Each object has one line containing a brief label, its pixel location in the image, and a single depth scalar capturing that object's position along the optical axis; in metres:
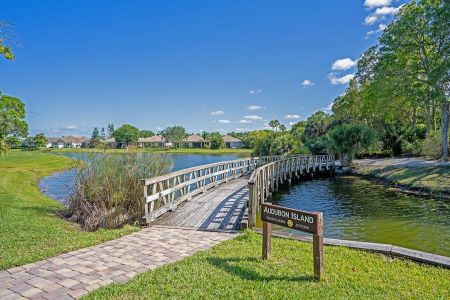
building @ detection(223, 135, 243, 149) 103.56
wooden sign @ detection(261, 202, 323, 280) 4.35
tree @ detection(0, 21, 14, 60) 6.46
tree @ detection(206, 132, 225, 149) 94.25
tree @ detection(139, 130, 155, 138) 121.56
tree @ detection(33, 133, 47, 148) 68.19
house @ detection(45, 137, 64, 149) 89.26
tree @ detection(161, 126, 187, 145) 100.66
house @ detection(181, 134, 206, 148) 104.71
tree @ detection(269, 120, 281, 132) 87.75
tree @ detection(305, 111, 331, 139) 44.12
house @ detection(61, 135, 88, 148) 77.48
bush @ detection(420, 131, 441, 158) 27.89
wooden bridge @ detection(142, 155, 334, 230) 7.89
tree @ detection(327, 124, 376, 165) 28.16
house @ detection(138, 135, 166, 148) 99.47
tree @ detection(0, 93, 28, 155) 30.14
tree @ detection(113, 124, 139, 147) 95.31
